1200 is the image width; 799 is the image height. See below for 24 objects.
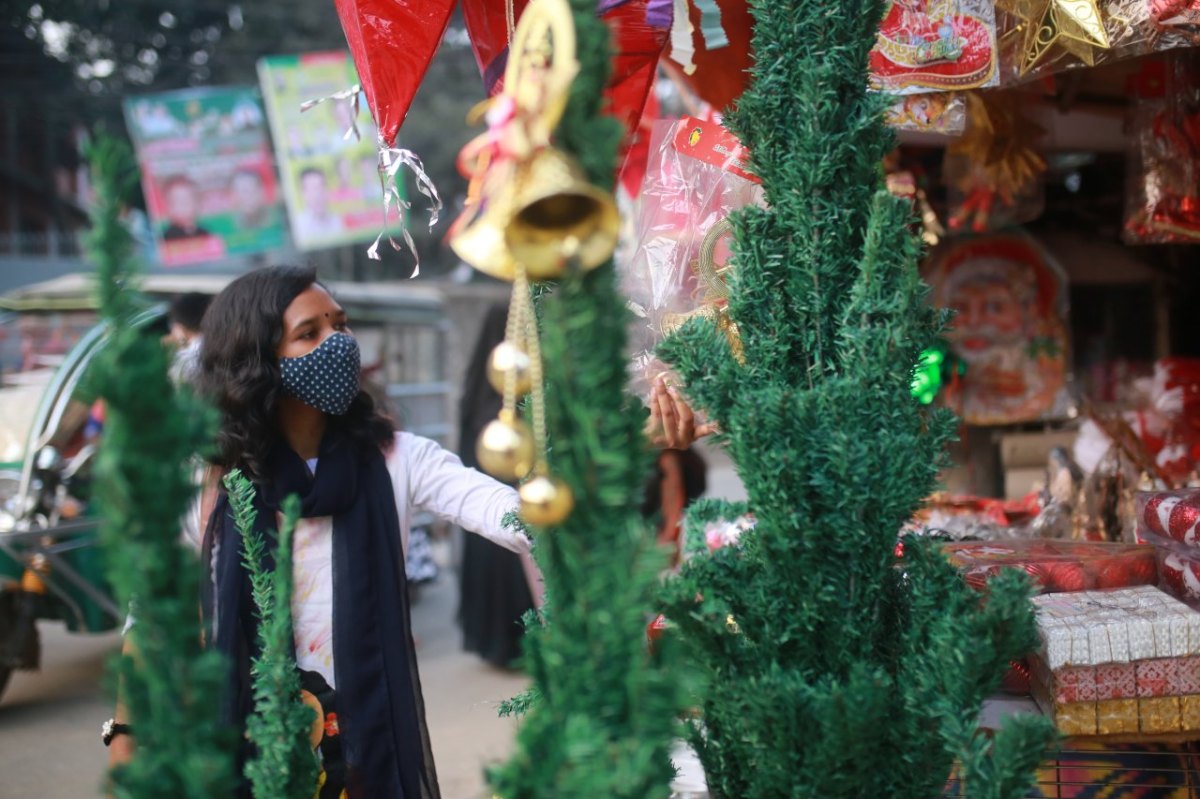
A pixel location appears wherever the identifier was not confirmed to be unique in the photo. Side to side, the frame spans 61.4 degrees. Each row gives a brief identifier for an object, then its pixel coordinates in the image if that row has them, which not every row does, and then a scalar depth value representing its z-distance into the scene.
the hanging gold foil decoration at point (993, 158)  3.16
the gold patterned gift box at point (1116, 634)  1.71
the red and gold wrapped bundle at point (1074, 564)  2.00
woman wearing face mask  1.95
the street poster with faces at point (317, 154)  8.55
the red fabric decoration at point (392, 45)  2.04
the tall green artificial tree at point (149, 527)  0.93
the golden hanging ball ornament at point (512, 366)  1.04
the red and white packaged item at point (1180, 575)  1.94
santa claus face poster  4.14
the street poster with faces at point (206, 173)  9.02
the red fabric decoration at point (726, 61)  2.50
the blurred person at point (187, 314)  4.91
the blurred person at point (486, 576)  5.43
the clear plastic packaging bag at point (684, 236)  2.04
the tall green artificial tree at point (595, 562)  0.97
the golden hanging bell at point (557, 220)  0.99
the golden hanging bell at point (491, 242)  1.05
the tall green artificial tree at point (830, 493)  1.25
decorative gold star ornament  2.05
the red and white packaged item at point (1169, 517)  2.03
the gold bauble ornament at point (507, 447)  1.04
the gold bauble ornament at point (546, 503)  0.99
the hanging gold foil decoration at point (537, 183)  1.00
